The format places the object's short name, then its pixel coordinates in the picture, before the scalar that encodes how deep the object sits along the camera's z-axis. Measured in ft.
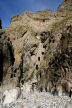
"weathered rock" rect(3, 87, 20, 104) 71.72
